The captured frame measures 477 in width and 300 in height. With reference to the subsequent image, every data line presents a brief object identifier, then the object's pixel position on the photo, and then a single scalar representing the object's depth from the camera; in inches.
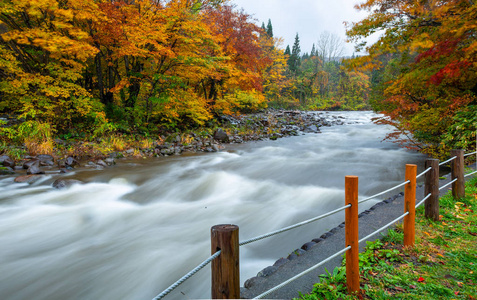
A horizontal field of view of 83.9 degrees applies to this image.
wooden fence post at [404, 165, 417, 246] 133.6
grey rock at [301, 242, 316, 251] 144.4
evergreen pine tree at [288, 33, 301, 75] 1864.2
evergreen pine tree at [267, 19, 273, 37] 2062.0
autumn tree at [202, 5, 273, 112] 618.8
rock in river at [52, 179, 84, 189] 269.8
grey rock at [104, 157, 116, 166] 373.9
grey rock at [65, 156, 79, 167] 347.6
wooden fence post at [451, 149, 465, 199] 188.5
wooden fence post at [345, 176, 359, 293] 102.7
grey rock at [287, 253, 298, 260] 135.4
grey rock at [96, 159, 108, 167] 365.0
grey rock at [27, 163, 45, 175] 301.6
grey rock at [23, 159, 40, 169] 319.0
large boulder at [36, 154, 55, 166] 340.1
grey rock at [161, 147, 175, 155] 460.8
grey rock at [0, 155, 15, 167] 311.9
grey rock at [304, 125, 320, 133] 815.2
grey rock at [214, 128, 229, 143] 598.2
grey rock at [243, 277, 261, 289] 113.8
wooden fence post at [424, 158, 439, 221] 157.9
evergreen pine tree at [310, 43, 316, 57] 3161.4
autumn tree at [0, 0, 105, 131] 351.9
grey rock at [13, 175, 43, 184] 280.4
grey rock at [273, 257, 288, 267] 129.5
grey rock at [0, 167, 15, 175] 298.2
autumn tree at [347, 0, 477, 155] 275.0
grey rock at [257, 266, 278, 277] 121.6
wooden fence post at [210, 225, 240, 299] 66.0
